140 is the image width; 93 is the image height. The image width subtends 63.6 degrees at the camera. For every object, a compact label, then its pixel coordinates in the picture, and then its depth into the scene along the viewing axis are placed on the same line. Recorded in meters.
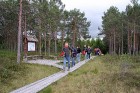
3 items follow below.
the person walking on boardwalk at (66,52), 7.85
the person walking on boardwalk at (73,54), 9.65
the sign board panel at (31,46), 14.64
